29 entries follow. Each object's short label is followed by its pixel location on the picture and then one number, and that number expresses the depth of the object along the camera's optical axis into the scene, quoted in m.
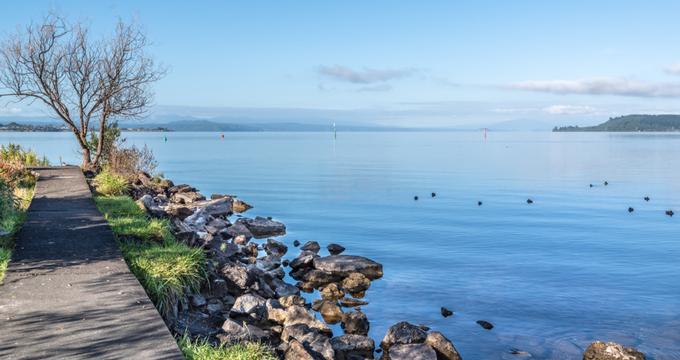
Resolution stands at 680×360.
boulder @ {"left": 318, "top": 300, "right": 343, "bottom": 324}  13.85
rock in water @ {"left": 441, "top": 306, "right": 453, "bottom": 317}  14.64
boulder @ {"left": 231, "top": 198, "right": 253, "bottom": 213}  33.09
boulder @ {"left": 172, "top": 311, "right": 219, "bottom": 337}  10.20
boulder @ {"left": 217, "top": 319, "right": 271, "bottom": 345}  9.88
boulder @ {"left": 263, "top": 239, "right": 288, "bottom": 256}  21.16
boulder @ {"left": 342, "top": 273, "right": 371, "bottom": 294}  16.67
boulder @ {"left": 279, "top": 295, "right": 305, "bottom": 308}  13.75
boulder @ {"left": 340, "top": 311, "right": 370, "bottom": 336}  13.03
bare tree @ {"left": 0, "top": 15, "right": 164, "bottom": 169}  27.88
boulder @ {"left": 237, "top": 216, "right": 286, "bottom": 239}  25.34
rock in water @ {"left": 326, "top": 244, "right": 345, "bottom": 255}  21.78
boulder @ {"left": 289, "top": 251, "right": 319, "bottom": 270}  18.50
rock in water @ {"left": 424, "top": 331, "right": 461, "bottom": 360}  11.34
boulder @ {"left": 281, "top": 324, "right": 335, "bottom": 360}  10.21
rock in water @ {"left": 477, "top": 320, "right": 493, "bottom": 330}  13.79
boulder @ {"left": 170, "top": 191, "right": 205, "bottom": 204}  29.66
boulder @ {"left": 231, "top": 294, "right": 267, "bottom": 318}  11.97
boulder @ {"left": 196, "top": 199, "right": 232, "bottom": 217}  28.81
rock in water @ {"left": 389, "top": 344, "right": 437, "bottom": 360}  10.95
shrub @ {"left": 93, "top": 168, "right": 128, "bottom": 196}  21.37
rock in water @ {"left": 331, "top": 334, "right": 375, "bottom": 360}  11.17
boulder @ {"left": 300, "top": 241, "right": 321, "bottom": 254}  21.74
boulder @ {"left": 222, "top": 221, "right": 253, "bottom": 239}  22.98
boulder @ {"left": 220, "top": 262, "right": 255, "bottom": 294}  13.59
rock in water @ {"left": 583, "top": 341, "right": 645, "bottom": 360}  11.21
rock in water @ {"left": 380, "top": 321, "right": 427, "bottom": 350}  11.81
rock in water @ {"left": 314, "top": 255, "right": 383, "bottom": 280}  17.80
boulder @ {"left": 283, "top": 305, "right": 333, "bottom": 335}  11.89
